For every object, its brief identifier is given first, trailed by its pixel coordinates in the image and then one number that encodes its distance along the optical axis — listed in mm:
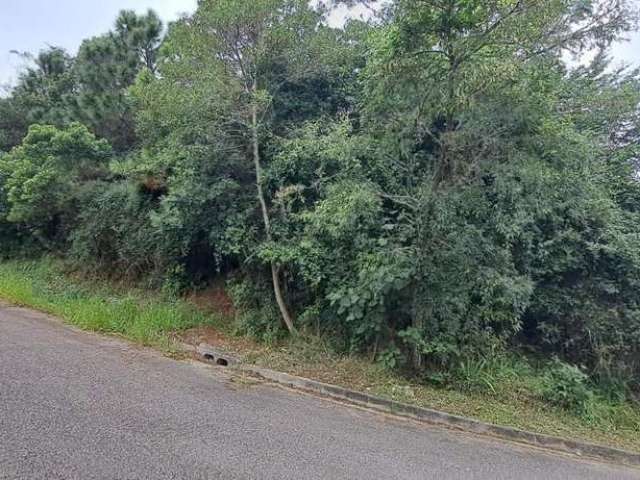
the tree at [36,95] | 11805
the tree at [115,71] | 10031
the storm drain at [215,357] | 5484
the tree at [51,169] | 8883
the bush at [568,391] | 4953
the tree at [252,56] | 6391
